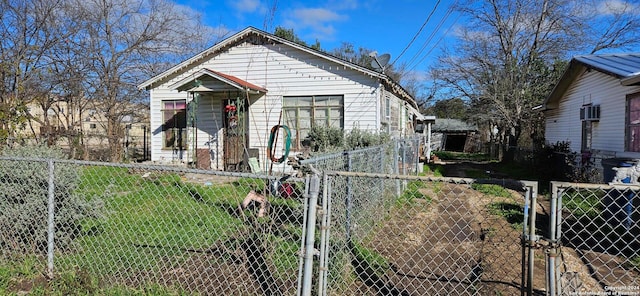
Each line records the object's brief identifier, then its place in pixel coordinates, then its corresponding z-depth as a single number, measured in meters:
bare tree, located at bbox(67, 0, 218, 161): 14.58
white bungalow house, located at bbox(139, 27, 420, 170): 11.24
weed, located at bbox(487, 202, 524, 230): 5.88
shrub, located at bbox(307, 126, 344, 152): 10.27
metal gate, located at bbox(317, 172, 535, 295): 3.25
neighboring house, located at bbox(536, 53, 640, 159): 8.75
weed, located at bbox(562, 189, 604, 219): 6.64
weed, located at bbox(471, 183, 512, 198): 8.67
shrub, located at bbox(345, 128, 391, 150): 9.58
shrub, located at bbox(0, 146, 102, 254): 3.84
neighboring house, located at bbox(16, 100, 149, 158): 12.84
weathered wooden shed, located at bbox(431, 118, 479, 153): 36.00
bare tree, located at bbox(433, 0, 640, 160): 21.34
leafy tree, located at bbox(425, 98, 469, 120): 28.16
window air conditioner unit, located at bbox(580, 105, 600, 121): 10.65
